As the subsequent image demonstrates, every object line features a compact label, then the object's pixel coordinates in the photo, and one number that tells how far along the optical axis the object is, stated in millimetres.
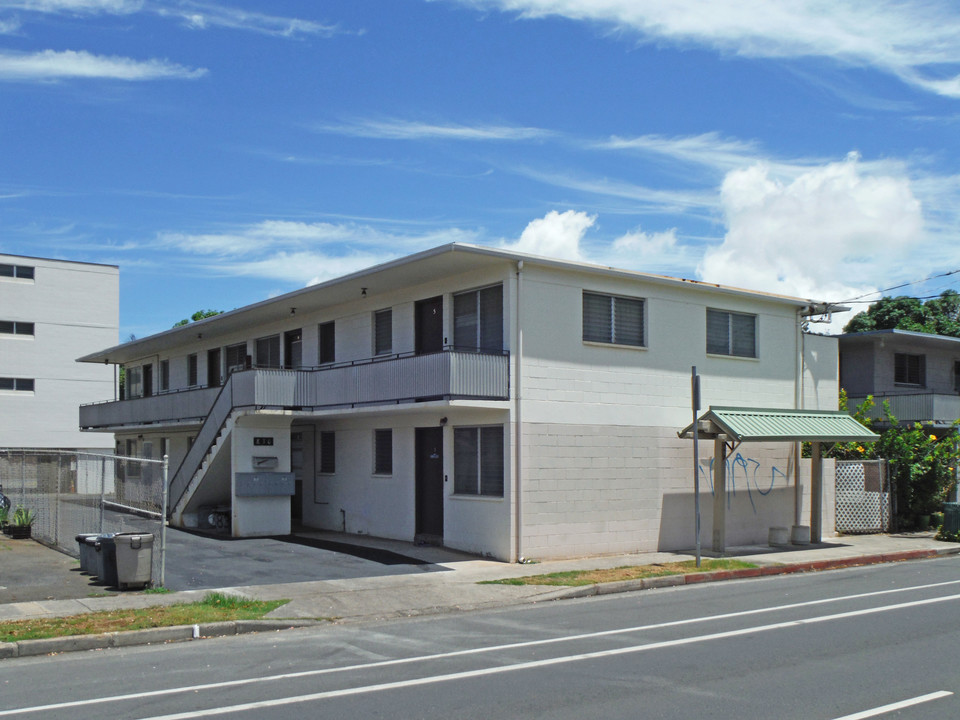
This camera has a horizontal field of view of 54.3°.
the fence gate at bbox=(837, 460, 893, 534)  23500
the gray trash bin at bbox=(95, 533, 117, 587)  13898
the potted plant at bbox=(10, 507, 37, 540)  20844
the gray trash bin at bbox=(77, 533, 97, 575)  15062
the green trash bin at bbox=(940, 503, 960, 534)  22016
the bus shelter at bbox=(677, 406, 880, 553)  18688
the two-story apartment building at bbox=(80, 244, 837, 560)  17938
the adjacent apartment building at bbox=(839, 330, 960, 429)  29859
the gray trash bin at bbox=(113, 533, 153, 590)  13670
